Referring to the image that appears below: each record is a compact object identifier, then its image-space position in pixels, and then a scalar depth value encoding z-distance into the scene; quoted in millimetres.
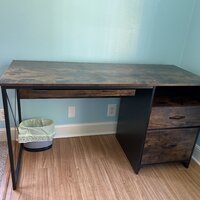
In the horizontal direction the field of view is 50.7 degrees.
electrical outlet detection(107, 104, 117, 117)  2156
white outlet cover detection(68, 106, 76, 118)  2033
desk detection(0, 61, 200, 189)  1338
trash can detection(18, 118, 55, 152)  1736
